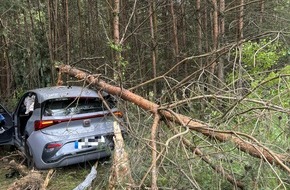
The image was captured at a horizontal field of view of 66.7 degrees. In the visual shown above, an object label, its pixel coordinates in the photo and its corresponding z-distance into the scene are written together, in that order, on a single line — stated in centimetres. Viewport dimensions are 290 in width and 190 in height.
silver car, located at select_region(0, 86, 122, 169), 368
